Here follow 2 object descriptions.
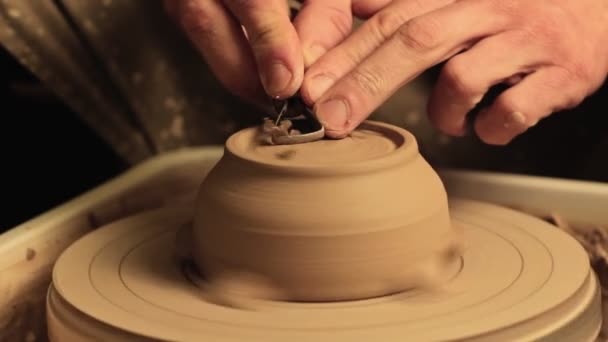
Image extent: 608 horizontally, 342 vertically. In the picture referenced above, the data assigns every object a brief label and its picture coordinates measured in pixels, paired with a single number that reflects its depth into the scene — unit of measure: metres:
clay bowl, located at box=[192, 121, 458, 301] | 0.69
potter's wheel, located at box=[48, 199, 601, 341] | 0.67
